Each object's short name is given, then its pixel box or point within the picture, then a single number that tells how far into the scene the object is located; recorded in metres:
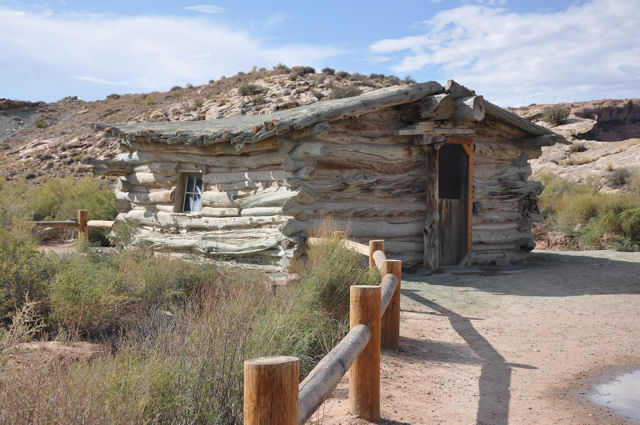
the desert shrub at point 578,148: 33.28
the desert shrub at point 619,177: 25.20
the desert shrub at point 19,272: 6.36
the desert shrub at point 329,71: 43.03
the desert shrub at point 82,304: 6.05
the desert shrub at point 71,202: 18.69
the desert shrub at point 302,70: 42.31
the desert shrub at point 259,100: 37.75
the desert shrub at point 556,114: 38.88
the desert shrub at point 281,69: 43.94
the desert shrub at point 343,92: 35.35
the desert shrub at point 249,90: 40.00
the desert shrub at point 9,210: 12.74
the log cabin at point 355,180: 9.82
